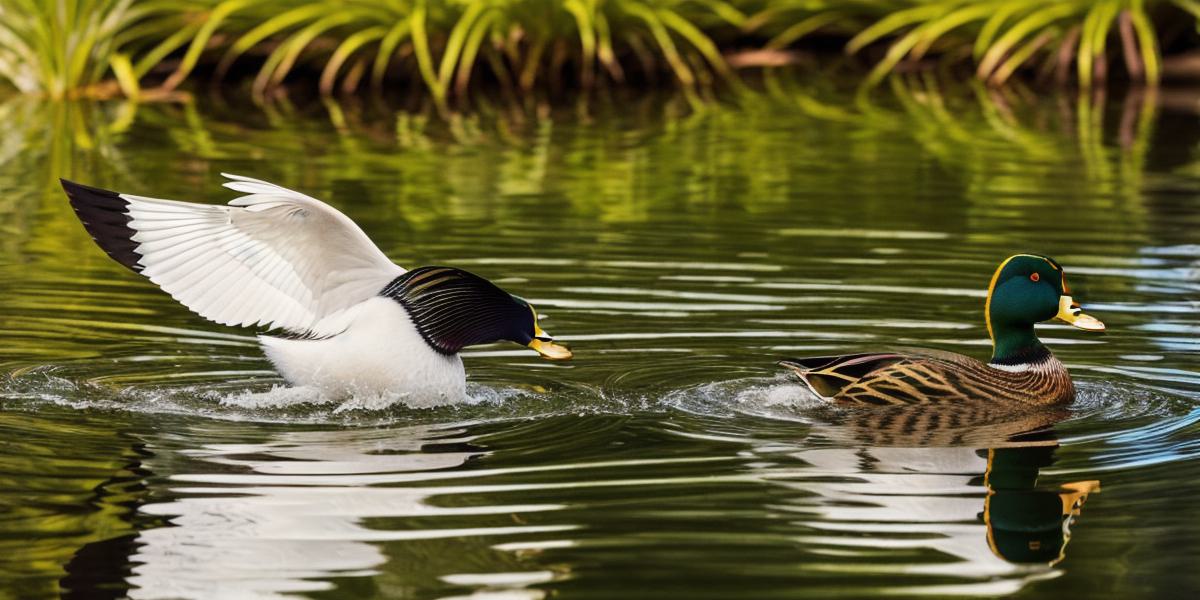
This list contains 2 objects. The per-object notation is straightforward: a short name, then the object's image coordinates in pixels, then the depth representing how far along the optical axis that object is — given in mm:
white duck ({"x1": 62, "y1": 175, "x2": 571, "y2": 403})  13969
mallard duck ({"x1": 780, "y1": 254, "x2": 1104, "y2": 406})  14094
